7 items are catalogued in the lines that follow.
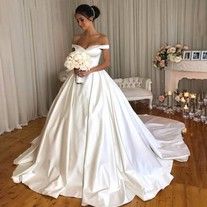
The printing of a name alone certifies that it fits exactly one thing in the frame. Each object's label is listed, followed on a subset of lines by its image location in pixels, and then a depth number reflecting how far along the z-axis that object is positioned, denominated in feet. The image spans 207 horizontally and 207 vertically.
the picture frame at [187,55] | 15.93
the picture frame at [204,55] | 15.47
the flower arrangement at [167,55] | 15.88
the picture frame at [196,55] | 15.59
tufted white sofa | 16.46
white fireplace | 15.28
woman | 8.42
